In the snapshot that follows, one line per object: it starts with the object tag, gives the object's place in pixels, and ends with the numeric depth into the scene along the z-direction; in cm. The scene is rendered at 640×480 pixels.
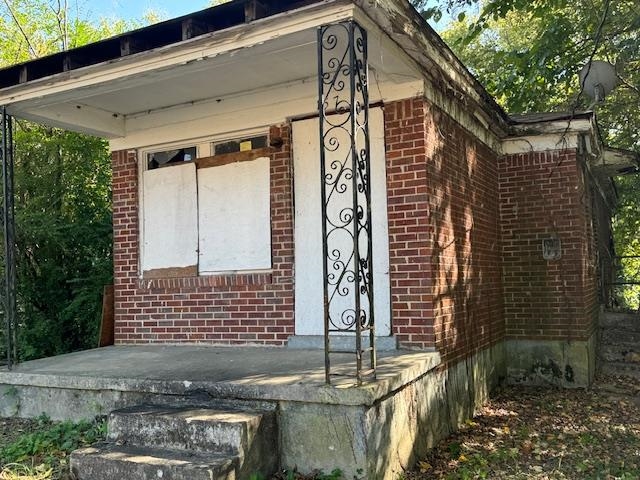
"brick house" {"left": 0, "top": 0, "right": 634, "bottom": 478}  482
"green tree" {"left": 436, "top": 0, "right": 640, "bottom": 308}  803
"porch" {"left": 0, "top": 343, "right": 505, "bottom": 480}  389
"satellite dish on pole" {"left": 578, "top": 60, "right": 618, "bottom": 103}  752
